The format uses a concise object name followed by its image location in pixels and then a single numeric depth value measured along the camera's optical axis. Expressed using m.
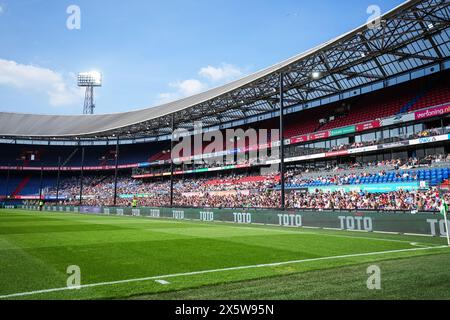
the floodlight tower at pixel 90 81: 87.56
